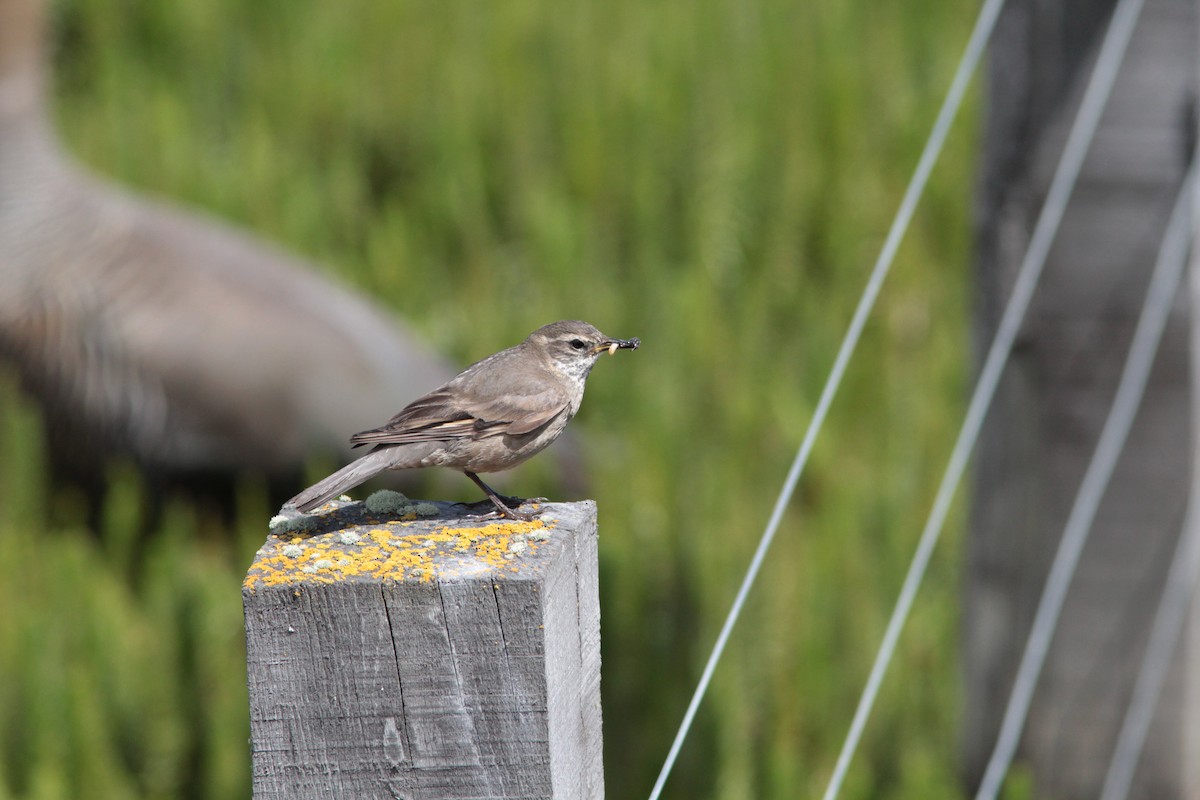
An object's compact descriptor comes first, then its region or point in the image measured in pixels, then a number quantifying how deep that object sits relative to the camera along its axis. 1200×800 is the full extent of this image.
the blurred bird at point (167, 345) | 9.92
